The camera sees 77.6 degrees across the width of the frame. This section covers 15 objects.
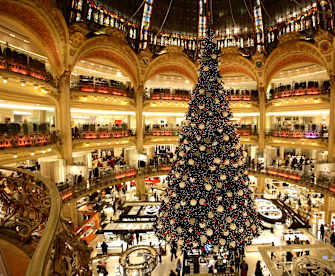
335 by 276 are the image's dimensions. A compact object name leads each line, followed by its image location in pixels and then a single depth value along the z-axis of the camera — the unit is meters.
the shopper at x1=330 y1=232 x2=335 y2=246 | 11.75
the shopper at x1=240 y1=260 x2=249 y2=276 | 8.96
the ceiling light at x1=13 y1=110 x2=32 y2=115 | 15.46
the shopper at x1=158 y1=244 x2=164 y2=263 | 11.14
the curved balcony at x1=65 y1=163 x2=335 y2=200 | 13.49
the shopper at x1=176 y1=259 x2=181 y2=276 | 9.39
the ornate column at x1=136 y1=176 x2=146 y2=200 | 20.10
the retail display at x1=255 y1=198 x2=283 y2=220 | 12.70
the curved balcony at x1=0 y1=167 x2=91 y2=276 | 2.04
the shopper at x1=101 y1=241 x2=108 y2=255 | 11.01
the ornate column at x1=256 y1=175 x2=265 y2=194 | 20.52
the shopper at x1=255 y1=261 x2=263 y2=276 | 9.05
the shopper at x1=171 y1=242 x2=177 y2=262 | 10.17
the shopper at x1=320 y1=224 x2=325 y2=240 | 12.63
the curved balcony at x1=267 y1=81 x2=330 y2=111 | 16.69
